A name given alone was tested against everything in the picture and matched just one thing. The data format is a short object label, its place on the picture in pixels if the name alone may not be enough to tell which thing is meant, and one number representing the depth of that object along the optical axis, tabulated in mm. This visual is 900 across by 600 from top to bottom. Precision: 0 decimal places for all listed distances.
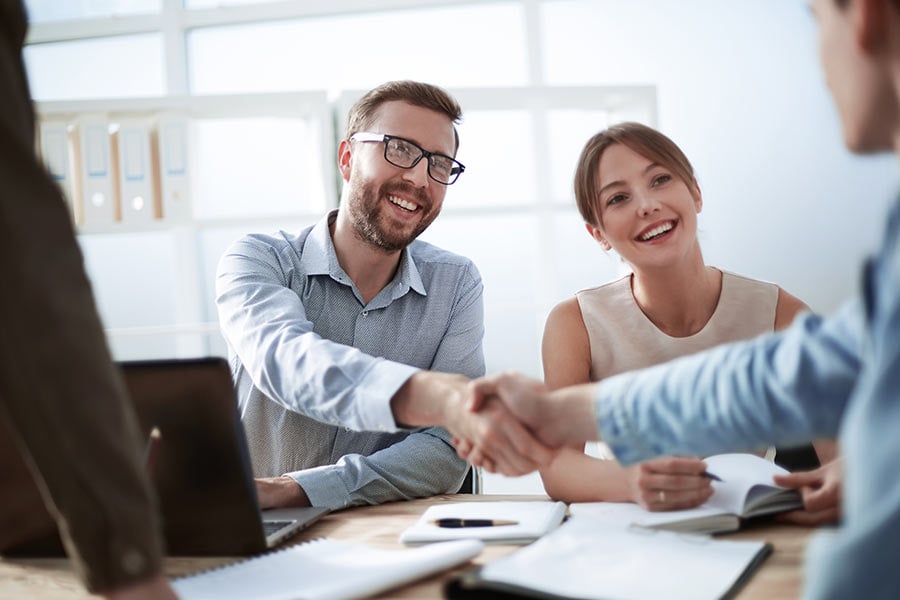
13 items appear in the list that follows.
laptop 1212
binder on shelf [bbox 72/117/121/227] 3613
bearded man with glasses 1526
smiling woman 2029
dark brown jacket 701
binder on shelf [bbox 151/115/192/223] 3697
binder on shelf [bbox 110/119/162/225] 3643
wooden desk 978
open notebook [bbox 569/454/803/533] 1215
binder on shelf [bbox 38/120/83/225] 3598
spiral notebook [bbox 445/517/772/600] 905
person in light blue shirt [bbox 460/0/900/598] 625
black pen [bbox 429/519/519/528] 1297
